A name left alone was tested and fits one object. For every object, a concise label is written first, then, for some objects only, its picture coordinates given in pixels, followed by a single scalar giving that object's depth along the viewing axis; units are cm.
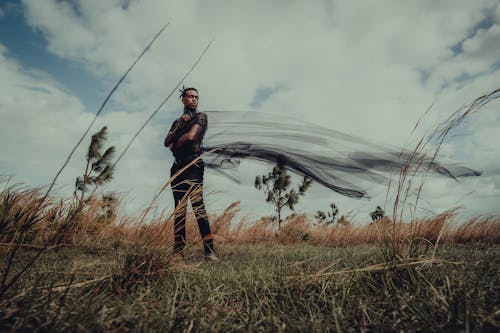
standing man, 316
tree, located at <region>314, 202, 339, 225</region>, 1965
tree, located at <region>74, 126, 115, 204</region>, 978
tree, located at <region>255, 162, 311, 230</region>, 1742
